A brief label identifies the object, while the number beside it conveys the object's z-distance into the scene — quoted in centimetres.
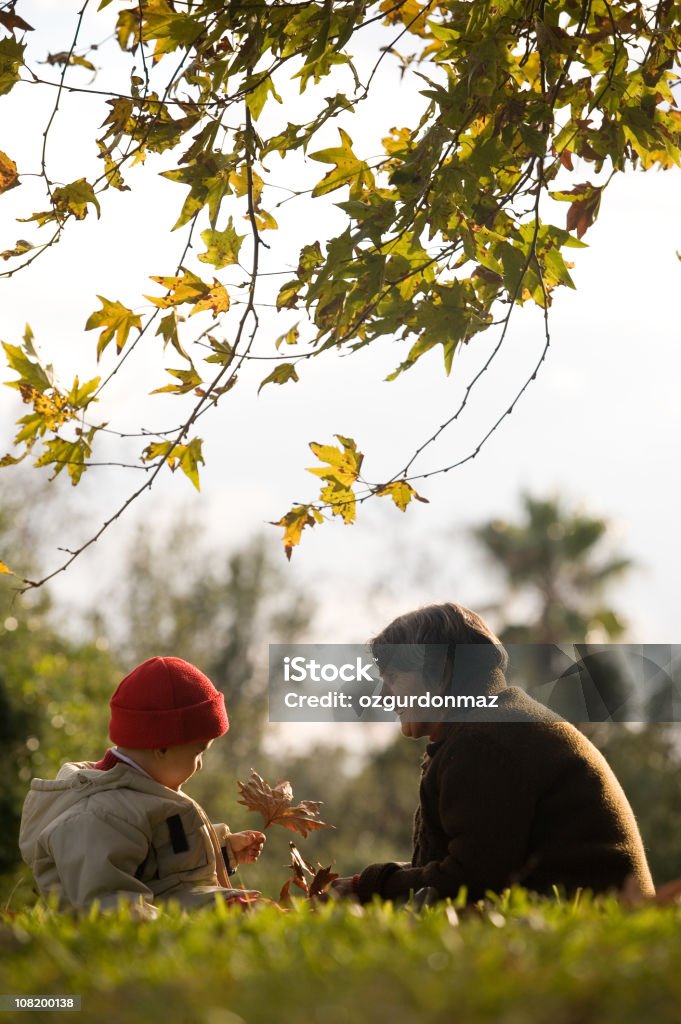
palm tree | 2708
